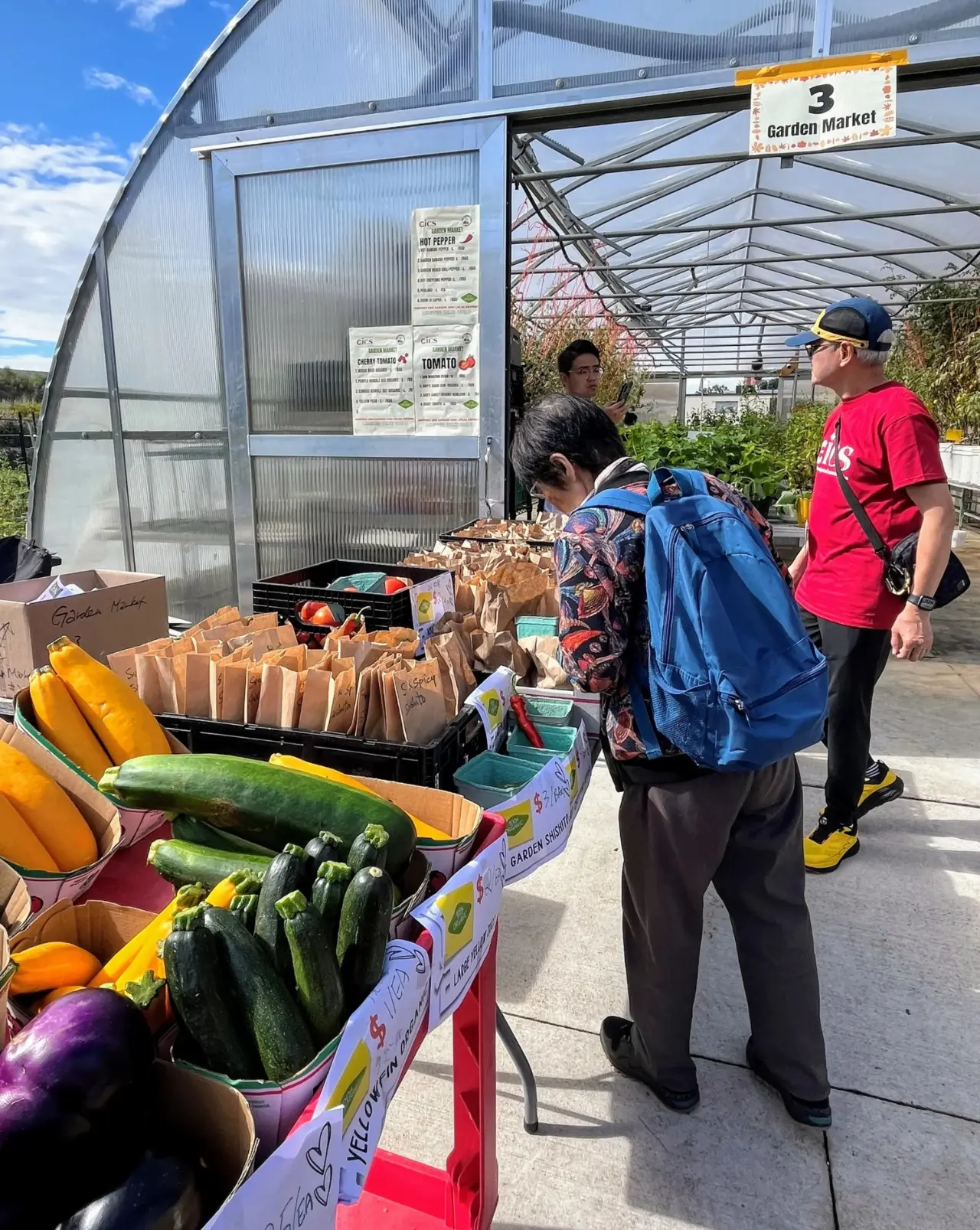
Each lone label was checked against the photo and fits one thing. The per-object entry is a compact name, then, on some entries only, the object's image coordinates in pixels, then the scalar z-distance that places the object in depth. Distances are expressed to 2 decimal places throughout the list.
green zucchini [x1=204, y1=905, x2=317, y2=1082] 0.87
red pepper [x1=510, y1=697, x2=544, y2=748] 1.90
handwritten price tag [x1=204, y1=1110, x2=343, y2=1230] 0.73
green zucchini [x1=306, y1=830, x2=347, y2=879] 1.08
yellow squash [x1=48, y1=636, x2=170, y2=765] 1.48
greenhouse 3.81
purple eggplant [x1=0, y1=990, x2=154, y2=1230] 0.75
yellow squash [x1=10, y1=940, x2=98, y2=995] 0.95
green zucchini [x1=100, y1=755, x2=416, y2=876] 1.22
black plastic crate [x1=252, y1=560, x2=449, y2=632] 2.57
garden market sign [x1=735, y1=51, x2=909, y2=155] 3.44
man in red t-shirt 2.68
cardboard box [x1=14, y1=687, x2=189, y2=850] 1.34
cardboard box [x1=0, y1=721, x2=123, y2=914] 1.22
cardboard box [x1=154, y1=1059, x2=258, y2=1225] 0.81
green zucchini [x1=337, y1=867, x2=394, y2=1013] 0.96
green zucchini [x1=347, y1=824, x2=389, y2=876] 1.07
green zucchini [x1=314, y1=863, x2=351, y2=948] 0.99
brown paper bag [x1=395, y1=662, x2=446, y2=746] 1.64
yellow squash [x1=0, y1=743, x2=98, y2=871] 1.28
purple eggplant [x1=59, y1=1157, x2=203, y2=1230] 0.72
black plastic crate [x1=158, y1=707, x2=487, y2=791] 1.62
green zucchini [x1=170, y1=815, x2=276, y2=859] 1.26
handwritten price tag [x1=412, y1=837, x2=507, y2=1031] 1.14
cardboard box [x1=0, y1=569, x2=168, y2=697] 2.25
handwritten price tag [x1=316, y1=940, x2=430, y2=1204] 0.88
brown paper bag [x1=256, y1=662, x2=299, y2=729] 1.73
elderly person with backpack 1.64
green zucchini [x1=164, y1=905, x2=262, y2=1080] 0.87
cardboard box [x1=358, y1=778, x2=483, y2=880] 1.31
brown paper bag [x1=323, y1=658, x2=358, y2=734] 1.73
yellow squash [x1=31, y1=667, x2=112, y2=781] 1.45
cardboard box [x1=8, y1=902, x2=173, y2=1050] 1.08
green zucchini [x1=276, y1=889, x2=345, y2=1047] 0.90
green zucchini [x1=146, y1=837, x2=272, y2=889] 1.16
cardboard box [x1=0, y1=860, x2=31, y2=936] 1.08
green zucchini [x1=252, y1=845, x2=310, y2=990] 0.94
